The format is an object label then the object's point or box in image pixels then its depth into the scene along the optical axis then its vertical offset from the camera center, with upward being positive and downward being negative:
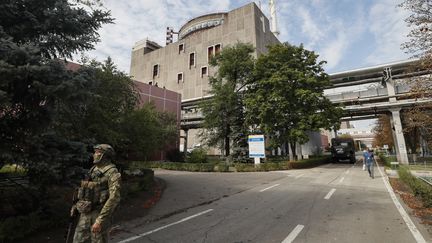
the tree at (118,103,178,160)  10.89 +1.38
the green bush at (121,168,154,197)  8.73 -0.99
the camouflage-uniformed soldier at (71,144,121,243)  3.28 -0.61
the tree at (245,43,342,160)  21.31 +6.02
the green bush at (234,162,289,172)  20.20 -0.75
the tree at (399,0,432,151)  7.58 +3.29
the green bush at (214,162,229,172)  20.45 -0.80
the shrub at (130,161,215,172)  21.11 -0.67
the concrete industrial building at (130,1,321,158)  43.88 +25.04
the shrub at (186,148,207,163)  24.68 +0.33
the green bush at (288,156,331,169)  21.45 -0.51
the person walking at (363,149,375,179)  15.47 +0.00
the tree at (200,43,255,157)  23.98 +6.13
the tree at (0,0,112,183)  3.93 +1.44
